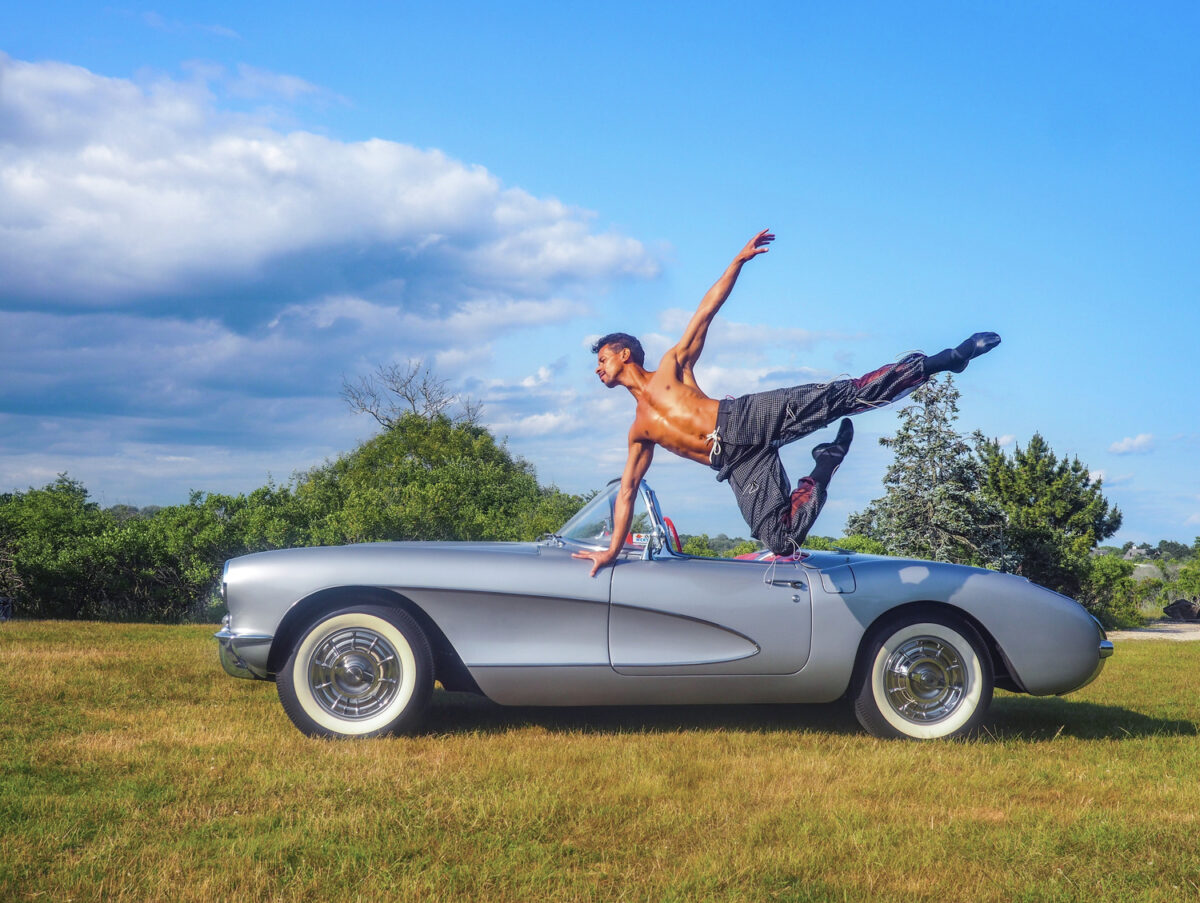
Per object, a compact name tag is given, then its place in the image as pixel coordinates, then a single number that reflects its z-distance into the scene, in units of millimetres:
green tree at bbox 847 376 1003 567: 19516
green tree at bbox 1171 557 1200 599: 24578
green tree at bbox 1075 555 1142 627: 20891
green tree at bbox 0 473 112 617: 13289
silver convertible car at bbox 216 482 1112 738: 4750
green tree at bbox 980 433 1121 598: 30125
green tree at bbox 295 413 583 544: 14211
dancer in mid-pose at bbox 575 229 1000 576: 4871
